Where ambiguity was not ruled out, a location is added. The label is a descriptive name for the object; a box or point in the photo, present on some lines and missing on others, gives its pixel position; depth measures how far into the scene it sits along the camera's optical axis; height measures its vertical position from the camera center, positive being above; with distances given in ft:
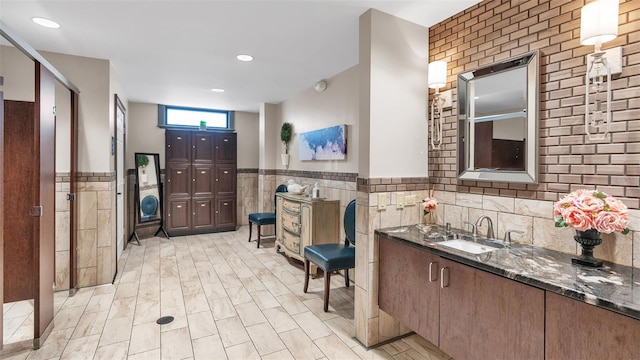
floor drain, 8.78 -4.18
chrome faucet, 6.91 -1.14
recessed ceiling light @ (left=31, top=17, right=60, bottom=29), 8.34 +4.16
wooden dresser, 12.42 -2.01
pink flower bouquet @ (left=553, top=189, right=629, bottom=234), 4.71 -0.56
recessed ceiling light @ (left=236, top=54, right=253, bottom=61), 11.05 +4.24
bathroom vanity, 3.94 -1.95
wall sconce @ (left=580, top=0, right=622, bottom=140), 4.83 +1.88
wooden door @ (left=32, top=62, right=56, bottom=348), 7.45 -0.60
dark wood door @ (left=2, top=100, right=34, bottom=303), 8.55 -0.26
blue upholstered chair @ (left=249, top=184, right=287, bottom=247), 16.39 -2.31
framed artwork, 12.69 +1.42
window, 19.94 +3.89
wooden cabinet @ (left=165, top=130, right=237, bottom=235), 18.78 -0.42
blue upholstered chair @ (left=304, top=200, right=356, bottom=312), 9.42 -2.53
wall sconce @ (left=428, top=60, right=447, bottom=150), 7.69 +2.00
